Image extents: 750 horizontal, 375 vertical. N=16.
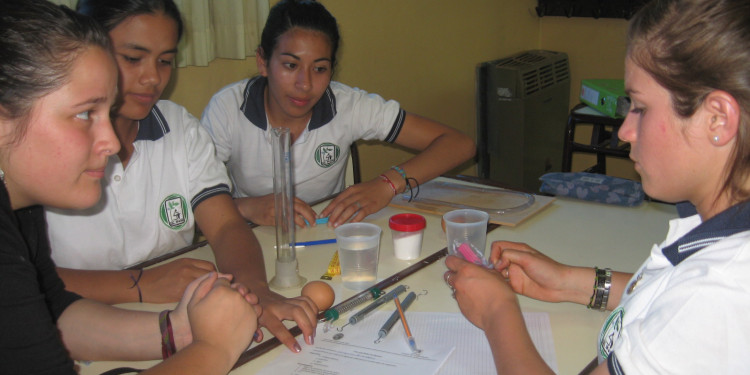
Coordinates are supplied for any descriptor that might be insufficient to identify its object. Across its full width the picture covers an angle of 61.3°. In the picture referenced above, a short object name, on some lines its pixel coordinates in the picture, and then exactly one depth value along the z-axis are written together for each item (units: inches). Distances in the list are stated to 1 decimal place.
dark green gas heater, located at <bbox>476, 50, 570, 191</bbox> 134.3
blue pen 59.4
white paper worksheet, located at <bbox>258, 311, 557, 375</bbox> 39.5
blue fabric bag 67.4
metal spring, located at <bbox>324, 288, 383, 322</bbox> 45.4
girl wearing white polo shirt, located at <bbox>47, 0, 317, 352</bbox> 52.9
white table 42.6
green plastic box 105.1
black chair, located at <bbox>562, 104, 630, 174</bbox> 102.0
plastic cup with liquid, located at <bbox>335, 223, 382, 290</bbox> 51.1
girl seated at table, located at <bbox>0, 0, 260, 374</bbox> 32.9
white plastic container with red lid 55.4
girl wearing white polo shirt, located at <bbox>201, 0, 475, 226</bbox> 70.1
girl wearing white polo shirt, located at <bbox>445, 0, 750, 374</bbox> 29.4
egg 47.0
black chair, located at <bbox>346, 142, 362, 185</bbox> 89.7
